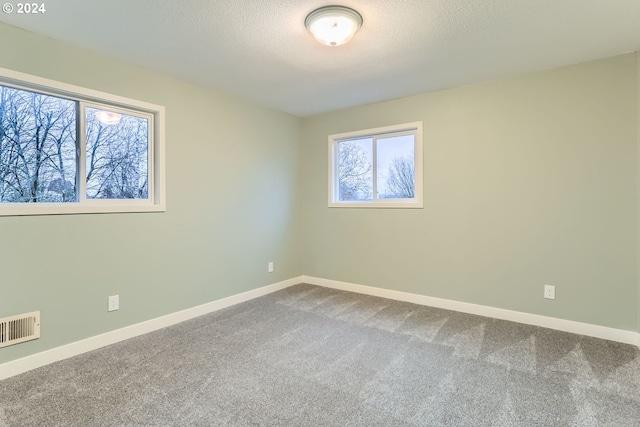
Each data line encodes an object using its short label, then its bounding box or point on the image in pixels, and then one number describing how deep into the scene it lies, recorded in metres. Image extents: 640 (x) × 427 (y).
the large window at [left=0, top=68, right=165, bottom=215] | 2.18
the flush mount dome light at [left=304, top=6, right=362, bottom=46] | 1.93
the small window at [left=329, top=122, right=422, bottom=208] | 3.64
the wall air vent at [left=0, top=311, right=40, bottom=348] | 2.06
